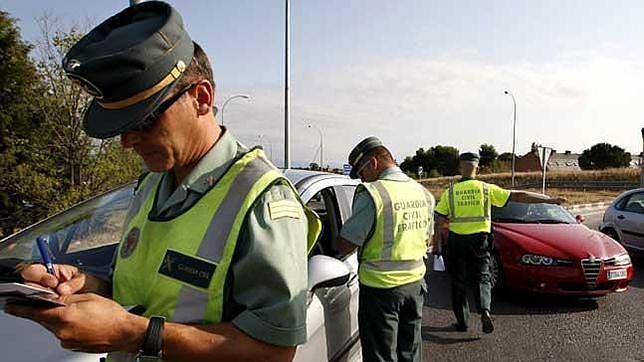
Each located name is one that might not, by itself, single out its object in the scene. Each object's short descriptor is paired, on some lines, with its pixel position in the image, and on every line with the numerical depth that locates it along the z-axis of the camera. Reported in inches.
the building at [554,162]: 3083.2
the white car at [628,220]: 342.0
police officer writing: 42.4
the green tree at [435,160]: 3093.0
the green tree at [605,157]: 2645.2
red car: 233.3
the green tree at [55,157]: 335.3
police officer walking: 203.8
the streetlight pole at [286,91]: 546.9
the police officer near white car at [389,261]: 119.0
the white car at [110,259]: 61.7
